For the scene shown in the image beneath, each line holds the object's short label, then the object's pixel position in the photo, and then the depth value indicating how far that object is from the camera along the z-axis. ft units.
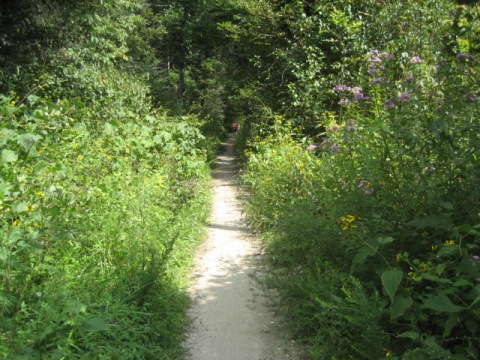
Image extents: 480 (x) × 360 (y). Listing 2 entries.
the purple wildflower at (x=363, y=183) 14.34
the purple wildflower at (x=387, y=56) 14.80
